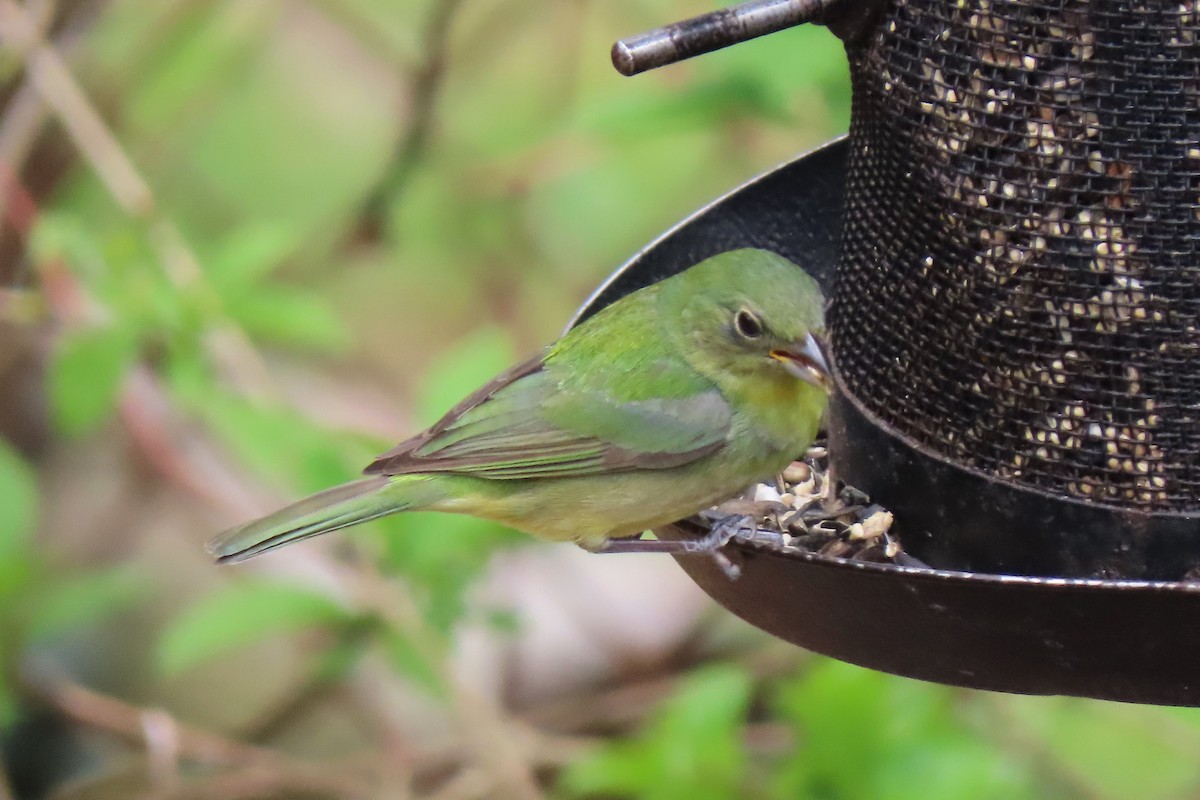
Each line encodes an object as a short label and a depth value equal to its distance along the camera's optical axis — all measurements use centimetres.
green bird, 668
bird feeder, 514
